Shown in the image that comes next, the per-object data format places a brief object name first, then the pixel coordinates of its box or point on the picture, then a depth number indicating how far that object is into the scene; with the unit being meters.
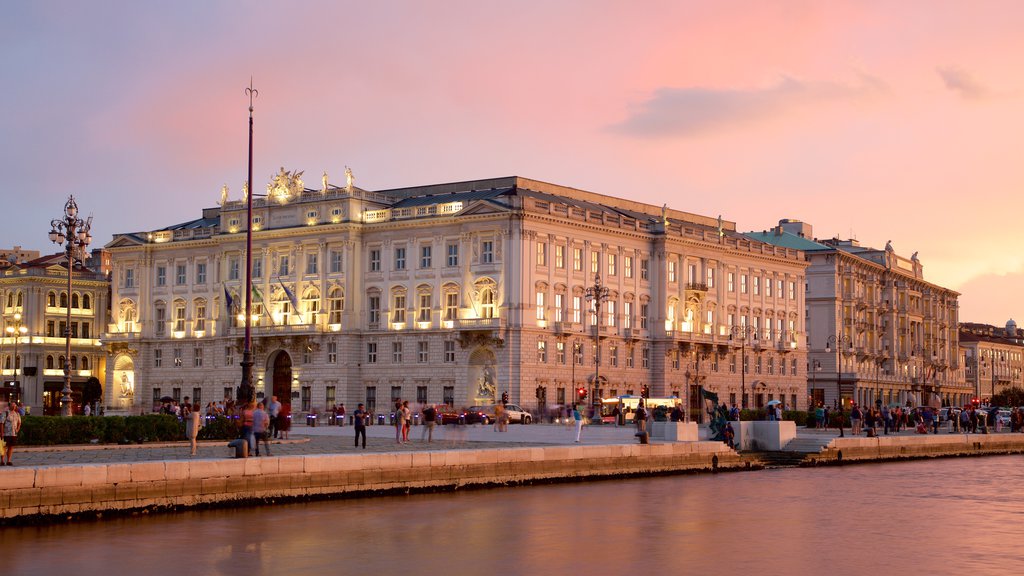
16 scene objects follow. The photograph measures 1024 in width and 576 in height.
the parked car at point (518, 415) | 84.00
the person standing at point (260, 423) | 38.88
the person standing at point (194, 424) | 40.41
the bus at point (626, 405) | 86.25
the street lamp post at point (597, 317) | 80.50
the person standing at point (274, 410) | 49.56
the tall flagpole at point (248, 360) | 46.94
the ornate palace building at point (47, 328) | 120.50
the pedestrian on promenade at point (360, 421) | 47.03
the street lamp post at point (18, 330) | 117.06
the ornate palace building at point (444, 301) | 91.88
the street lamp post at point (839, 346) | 120.44
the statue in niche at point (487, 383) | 91.06
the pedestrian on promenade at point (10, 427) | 34.72
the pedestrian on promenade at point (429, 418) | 51.78
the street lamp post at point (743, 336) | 107.13
